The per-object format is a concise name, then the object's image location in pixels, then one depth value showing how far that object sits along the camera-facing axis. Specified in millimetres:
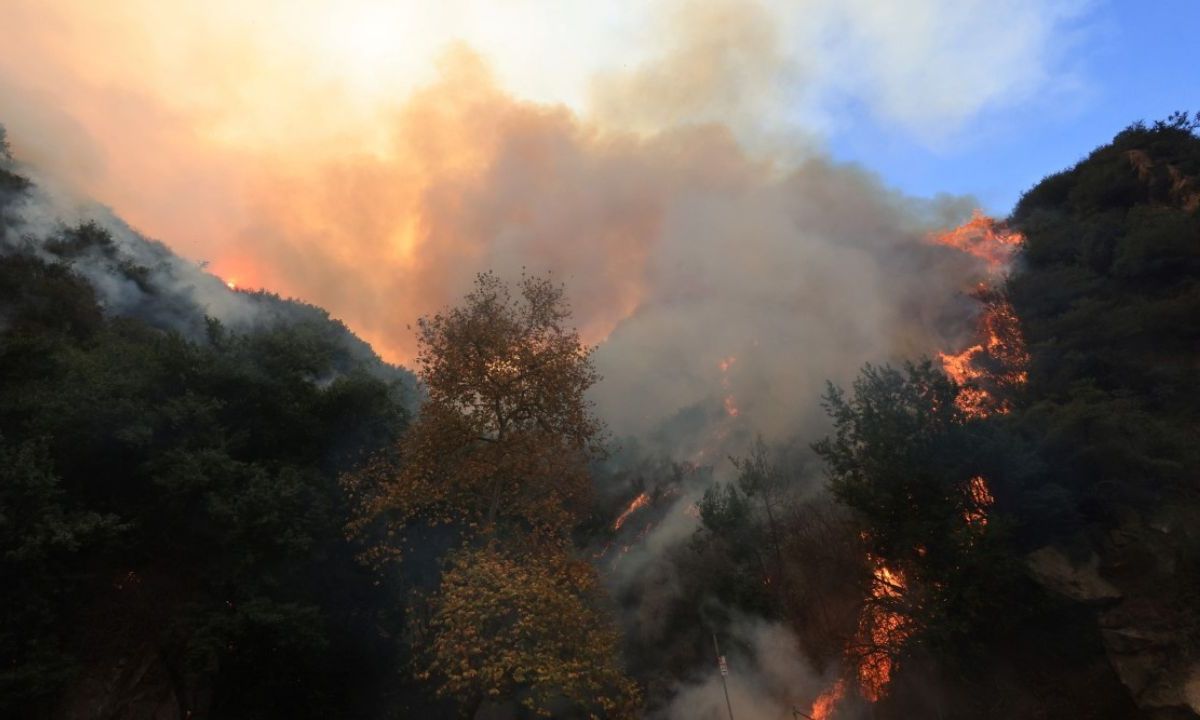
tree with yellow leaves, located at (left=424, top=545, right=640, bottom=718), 12242
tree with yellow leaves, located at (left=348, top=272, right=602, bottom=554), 16078
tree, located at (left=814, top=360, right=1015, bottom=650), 14648
